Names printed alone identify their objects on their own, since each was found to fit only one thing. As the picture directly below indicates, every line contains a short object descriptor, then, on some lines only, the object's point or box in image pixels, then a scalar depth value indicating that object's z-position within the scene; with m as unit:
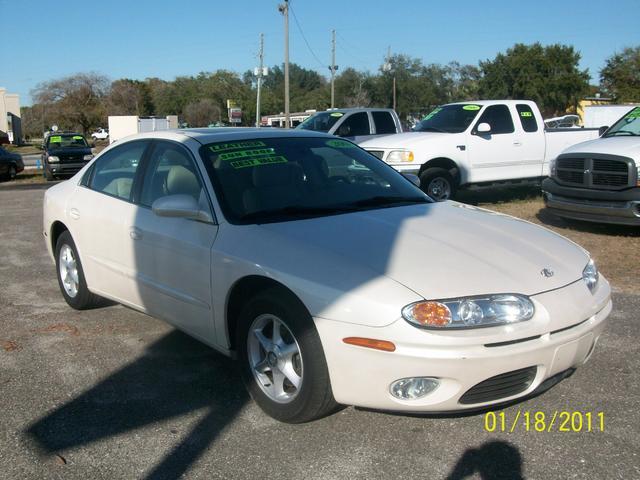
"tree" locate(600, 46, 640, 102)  46.47
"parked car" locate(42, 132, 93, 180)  21.52
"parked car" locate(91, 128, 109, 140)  72.84
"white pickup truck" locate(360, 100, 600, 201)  10.77
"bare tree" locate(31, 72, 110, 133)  66.69
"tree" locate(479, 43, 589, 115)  52.00
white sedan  2.90
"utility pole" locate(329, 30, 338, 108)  47.01
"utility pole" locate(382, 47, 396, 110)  46.62
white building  65.44
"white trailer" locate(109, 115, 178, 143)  41.56
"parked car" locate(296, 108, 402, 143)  13.43
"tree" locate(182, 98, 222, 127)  67.00
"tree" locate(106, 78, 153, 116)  69.38
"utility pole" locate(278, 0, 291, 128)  31.48
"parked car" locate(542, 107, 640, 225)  7.82
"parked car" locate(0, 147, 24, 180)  21.78
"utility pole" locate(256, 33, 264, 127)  40.32
